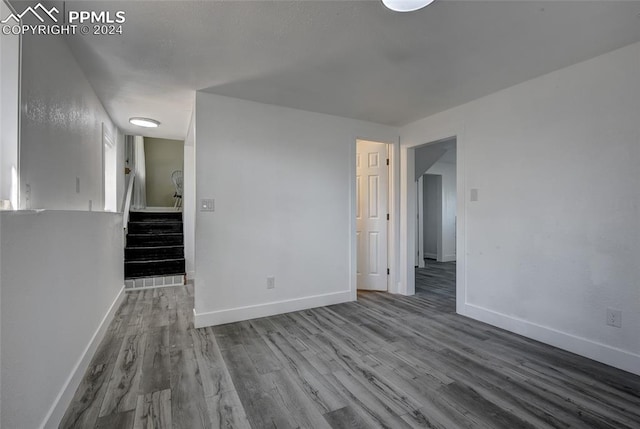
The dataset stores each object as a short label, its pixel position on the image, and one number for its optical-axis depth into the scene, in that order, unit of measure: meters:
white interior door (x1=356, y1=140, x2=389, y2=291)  4.10
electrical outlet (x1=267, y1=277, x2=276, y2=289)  3.19
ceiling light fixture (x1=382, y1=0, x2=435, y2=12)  1.52
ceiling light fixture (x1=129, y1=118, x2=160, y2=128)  3.67
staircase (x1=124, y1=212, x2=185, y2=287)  4.28
